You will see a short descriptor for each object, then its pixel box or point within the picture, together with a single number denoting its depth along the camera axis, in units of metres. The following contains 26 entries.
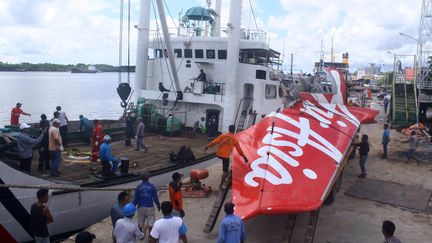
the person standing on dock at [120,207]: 6.42
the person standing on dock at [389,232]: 4.82
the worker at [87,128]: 13.97
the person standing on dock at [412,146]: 14.77
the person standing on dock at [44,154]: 9.66
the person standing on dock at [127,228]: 5.52
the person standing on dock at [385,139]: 15.02
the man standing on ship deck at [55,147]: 9.24
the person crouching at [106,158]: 9.41
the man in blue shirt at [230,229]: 5.48
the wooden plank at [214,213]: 7.64
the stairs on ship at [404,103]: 22.25
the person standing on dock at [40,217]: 6.28
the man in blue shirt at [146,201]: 7.07
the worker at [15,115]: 14.45
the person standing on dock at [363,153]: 12.52
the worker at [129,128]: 13.99
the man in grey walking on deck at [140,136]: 12.89
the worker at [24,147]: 8.63
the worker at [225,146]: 8.79
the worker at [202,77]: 16.83
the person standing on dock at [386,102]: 31.55
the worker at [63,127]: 12.65
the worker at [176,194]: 7.28
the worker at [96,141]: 11.31
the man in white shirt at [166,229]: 5.30
